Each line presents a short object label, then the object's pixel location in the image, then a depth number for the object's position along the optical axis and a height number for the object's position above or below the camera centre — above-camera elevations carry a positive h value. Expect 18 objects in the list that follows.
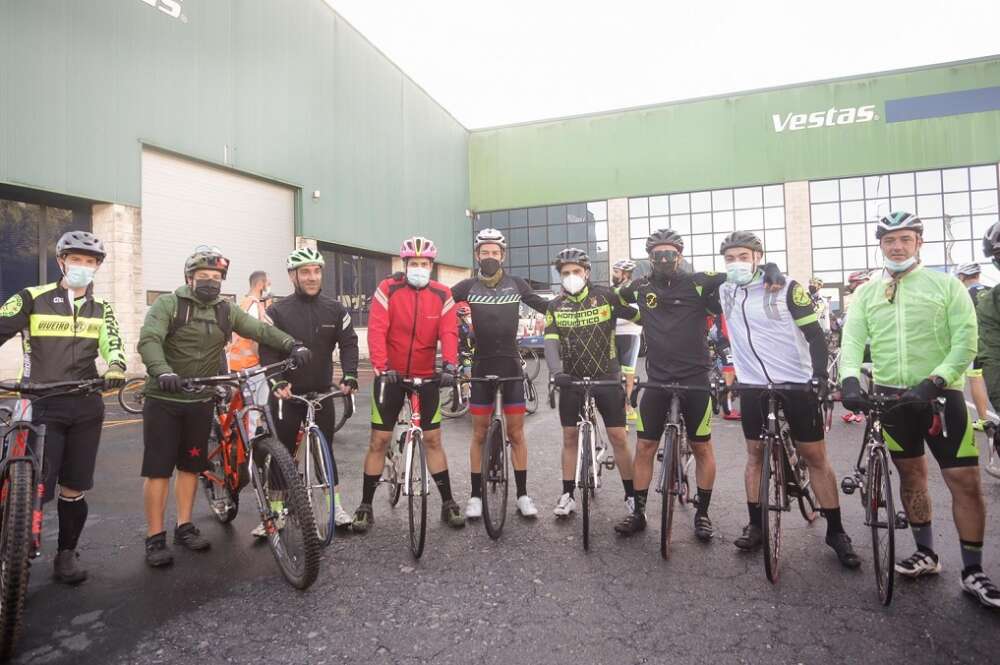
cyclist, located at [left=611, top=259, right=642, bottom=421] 7.34 +0.07
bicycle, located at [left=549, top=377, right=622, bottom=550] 4.25 -0.82
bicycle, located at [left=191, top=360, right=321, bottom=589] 3.46 -0.85
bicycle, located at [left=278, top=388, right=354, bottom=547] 4.15 -0.89
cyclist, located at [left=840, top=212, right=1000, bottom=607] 3.33 -0.19
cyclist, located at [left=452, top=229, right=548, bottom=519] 4.92 -0.10
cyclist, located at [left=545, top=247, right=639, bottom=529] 4.83 -0.07
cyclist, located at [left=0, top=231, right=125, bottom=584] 3.70 -0.08
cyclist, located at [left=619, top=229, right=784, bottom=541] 4.47 -0.10
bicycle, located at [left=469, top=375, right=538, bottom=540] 4.48 -0.98
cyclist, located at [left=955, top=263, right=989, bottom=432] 6.64 -0.41
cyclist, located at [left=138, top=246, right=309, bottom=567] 4.05 -0.13
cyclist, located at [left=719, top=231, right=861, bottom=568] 4.02 -0.11
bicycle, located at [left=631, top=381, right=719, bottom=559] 4.00 -0.85
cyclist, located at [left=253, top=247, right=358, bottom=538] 4.61 +0.06
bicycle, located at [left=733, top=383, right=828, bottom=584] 3.61 -0.95
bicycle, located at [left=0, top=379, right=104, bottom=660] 2.88 -0.77
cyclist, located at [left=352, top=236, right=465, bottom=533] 4.77 +0.00
